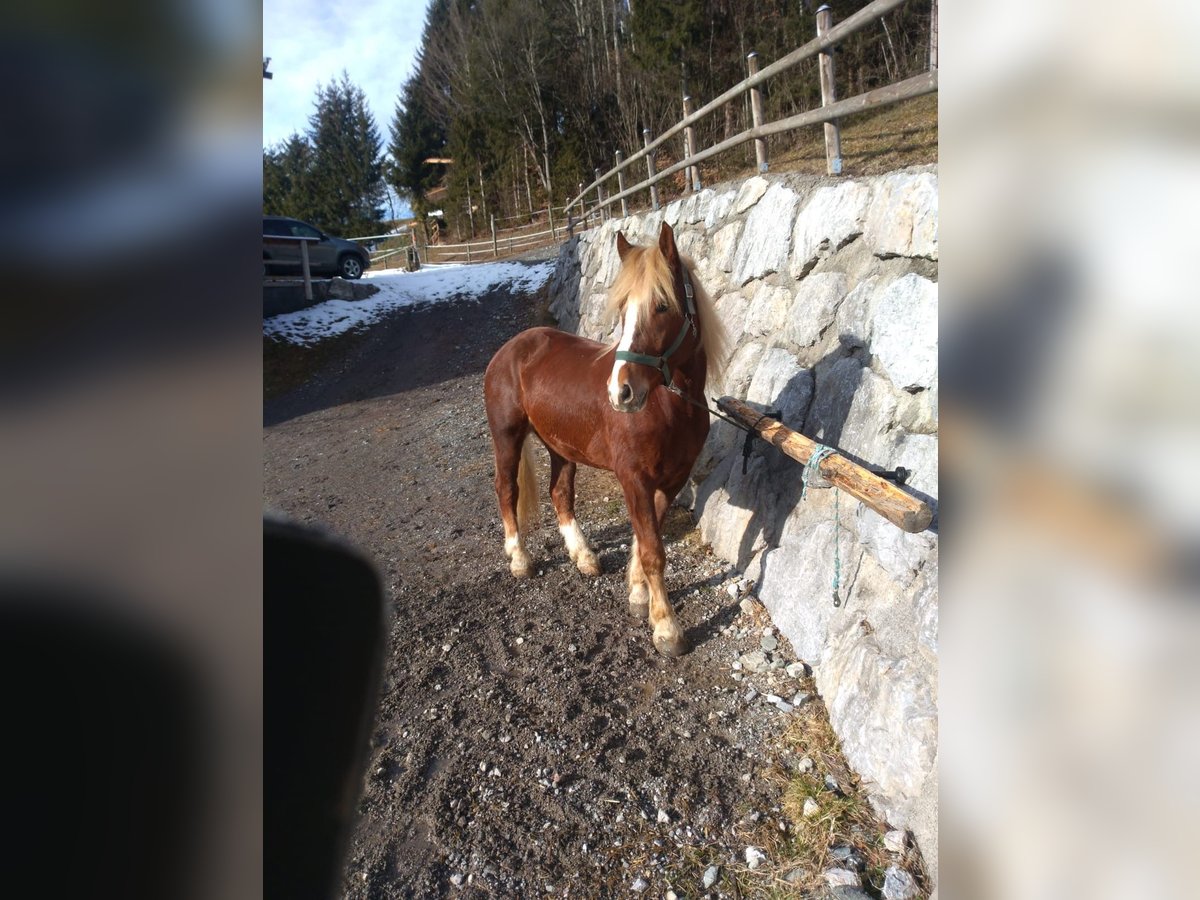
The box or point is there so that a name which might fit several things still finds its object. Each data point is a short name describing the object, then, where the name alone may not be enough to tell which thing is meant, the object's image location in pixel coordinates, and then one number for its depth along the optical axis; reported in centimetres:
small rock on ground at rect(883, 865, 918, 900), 178
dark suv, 1231
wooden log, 195
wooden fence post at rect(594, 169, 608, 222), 1292
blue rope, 250
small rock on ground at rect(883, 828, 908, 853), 190
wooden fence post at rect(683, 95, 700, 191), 731
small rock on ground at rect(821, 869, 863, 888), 184
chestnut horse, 283
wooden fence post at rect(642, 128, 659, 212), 895
